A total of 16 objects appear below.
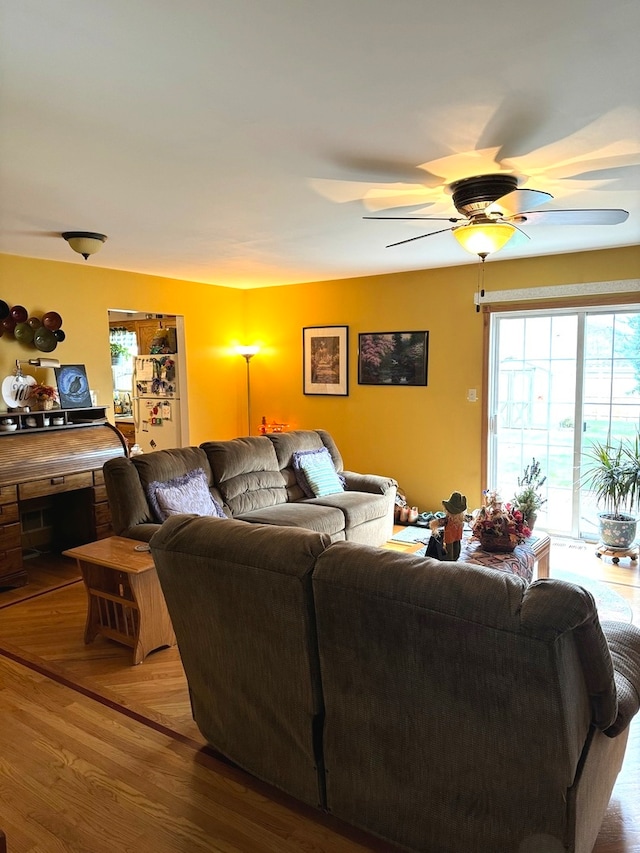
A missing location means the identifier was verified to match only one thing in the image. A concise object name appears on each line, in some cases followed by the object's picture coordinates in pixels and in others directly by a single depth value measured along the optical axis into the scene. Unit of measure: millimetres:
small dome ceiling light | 3801
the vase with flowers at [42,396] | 4527
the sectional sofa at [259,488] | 3533
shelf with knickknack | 4211
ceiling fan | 2689
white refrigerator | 6250
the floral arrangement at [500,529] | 3309
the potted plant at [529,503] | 3682
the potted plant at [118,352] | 7633
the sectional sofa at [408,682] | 1376
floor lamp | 6629
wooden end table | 2947
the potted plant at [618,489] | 4465
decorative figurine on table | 3146
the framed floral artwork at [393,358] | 5574
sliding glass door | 4723
